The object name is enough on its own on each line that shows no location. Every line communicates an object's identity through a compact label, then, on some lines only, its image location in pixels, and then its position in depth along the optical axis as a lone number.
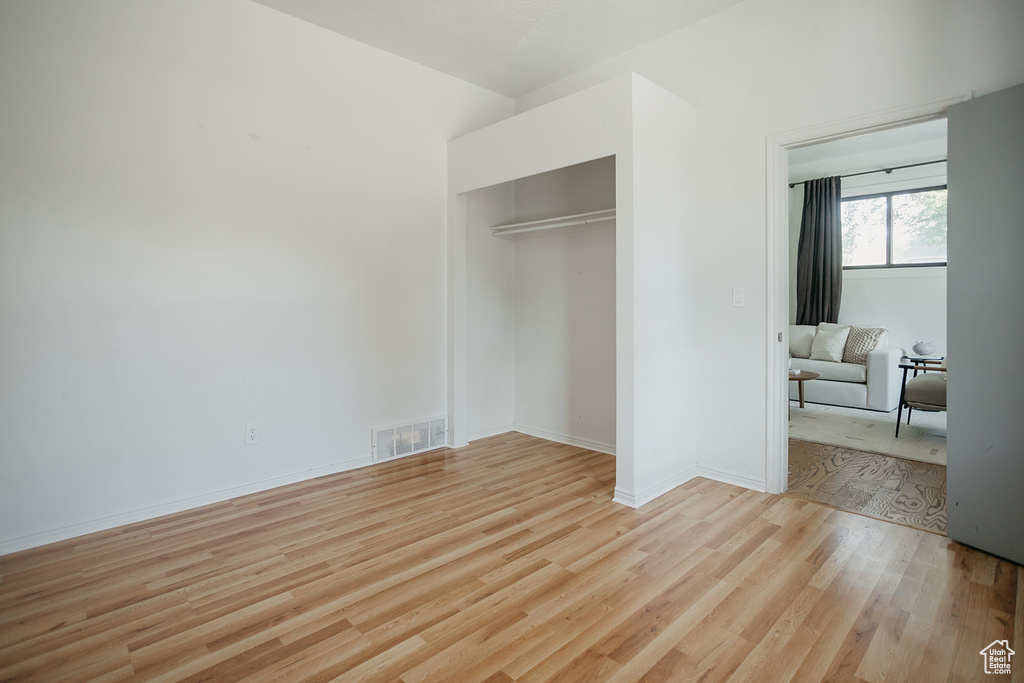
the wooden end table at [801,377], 5.00
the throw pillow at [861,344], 5.67
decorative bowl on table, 5.10
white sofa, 5.33
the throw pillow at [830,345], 5.87
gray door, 2.16
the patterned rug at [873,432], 3.96
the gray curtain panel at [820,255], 6.76
